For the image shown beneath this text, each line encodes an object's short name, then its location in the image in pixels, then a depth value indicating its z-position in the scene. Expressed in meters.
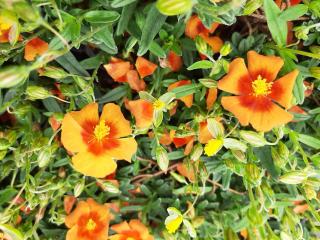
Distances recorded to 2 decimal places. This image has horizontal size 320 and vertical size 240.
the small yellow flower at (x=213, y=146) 0.10
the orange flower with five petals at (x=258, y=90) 0.10
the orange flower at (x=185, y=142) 0.11
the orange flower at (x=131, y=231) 0.12
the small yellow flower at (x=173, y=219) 0.11
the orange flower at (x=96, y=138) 0.10
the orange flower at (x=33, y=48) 0.10
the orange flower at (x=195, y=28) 0.10
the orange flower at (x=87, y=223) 0.12
